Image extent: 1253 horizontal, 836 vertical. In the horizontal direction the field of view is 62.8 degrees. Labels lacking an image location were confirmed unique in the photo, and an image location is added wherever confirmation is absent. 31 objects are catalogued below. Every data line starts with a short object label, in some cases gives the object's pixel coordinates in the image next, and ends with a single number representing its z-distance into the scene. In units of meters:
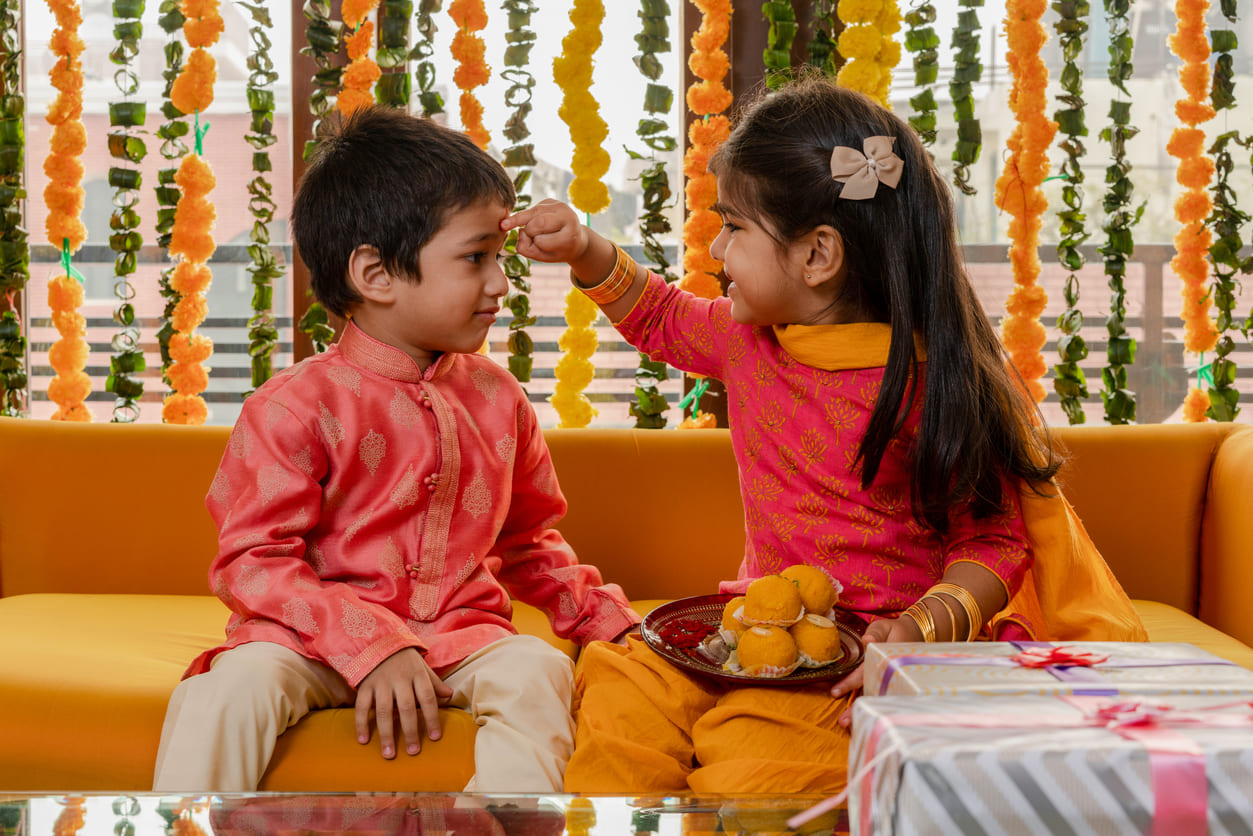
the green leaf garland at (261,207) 2.11
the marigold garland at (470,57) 2.07
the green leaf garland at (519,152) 2.11
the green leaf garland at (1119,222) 2.10
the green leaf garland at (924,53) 2.10
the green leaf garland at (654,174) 2.12
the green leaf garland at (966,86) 2.11
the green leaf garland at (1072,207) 2.11
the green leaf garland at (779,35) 2.07
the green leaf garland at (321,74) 2.07
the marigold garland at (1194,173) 2.08
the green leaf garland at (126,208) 2.10
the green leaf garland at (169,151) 2.08
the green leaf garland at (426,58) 2.12
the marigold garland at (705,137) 2.08
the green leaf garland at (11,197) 2.12
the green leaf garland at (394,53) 2.08
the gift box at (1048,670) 0.69
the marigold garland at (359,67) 2.03
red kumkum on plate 1.13
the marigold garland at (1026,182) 2.07
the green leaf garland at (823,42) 2.07
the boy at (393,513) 1.17
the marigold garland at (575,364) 2.13
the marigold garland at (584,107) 2.06
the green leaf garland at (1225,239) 2.11
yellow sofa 1.86
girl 1.32
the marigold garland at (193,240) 2.05
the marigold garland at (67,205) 2.11
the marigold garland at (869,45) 2.02
